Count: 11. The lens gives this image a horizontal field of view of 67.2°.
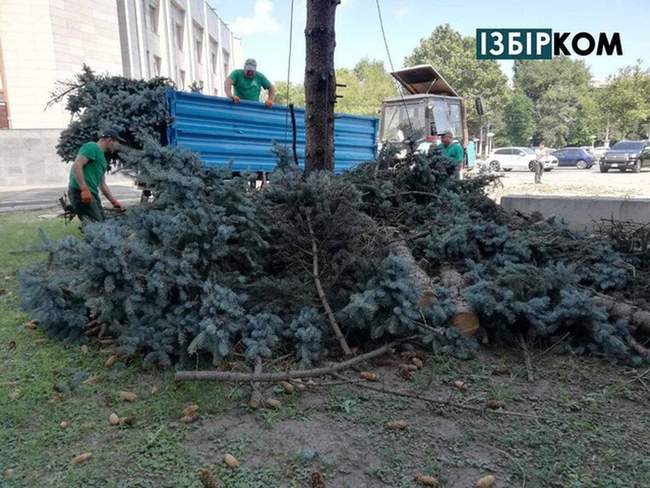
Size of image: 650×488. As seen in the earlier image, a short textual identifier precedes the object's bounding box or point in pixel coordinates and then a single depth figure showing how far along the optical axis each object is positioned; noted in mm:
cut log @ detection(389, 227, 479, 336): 3473
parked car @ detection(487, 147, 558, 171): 33188
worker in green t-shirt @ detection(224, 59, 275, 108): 7297
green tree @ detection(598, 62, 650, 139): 39781
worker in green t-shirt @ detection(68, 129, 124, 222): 5602
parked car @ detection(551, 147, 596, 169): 33344
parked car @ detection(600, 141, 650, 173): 25703
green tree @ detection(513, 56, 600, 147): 57406
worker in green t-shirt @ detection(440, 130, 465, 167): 8505
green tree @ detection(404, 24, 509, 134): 46000
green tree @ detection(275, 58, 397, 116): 50938
